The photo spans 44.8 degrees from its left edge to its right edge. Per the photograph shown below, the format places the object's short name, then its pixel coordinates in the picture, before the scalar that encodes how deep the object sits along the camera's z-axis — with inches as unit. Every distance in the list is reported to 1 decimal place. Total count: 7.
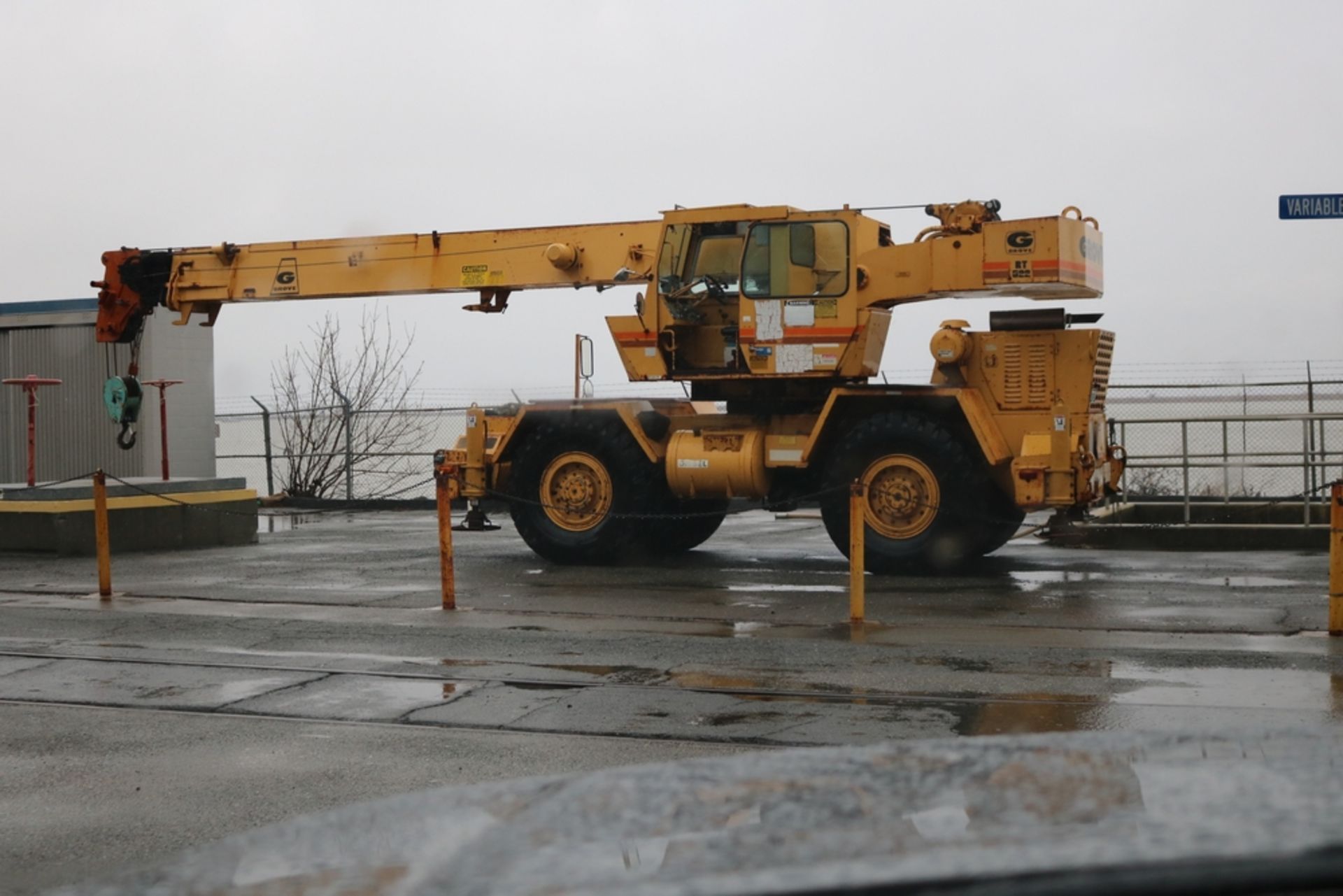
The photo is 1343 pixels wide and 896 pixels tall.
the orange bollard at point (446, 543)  467.2
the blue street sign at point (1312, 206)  442.9
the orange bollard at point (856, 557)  423.8
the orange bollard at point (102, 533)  498.6
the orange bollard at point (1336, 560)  381.1
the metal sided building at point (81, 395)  957.2
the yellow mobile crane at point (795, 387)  541.0
